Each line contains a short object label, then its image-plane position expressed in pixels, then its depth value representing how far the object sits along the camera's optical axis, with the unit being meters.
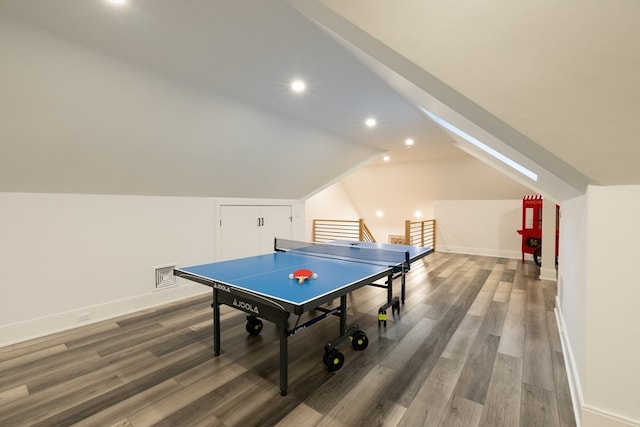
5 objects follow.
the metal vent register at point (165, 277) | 3.78
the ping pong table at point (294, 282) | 1.86
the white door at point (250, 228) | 4.63
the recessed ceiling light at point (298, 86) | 2.71
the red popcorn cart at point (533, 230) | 6.00
